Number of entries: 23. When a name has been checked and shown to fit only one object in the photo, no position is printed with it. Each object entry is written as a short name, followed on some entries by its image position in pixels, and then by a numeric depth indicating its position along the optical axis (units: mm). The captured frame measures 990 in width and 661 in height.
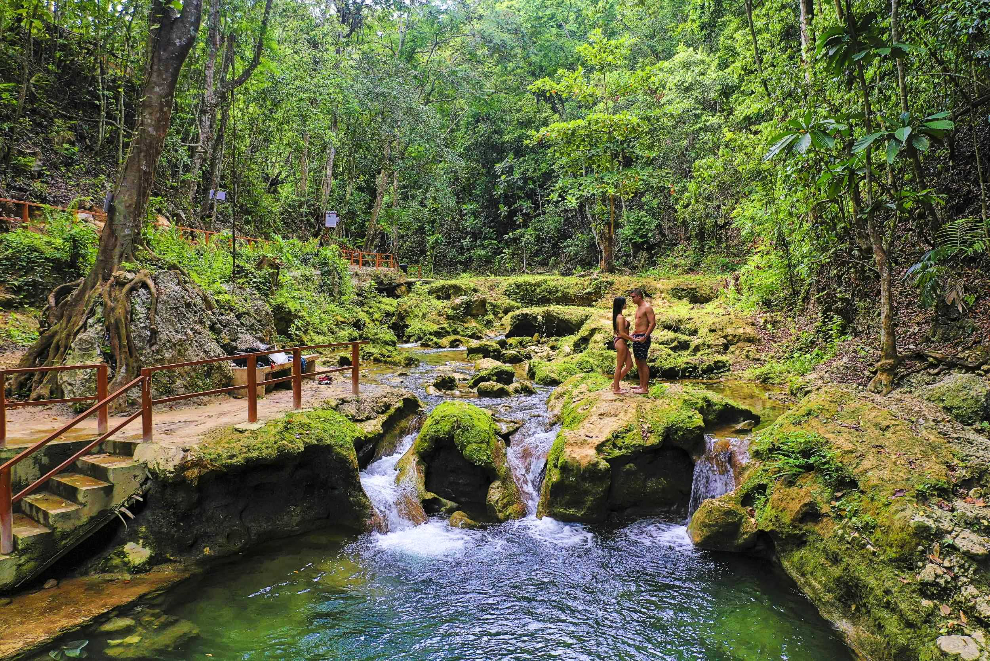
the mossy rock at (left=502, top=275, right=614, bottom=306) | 22969
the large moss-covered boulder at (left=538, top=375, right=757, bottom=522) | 7738
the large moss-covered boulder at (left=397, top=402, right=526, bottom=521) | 8164
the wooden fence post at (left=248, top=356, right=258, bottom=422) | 7188
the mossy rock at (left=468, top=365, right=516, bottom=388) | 13070
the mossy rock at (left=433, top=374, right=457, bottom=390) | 12867
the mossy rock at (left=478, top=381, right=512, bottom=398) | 12406
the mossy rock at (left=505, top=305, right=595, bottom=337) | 19344
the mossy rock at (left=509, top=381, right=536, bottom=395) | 12670
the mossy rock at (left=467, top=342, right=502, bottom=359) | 17048
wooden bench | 9461
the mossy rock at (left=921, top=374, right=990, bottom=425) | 6277
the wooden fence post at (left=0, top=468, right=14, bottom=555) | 5227
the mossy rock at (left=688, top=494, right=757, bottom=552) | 6605
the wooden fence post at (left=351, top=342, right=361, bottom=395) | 9422
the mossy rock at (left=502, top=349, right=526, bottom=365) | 16508
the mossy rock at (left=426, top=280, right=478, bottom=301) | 24766
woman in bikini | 9273
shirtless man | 8969
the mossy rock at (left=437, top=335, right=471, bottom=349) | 20222
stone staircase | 5527
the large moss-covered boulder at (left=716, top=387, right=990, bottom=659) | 4578
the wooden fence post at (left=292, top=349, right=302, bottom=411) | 8078
